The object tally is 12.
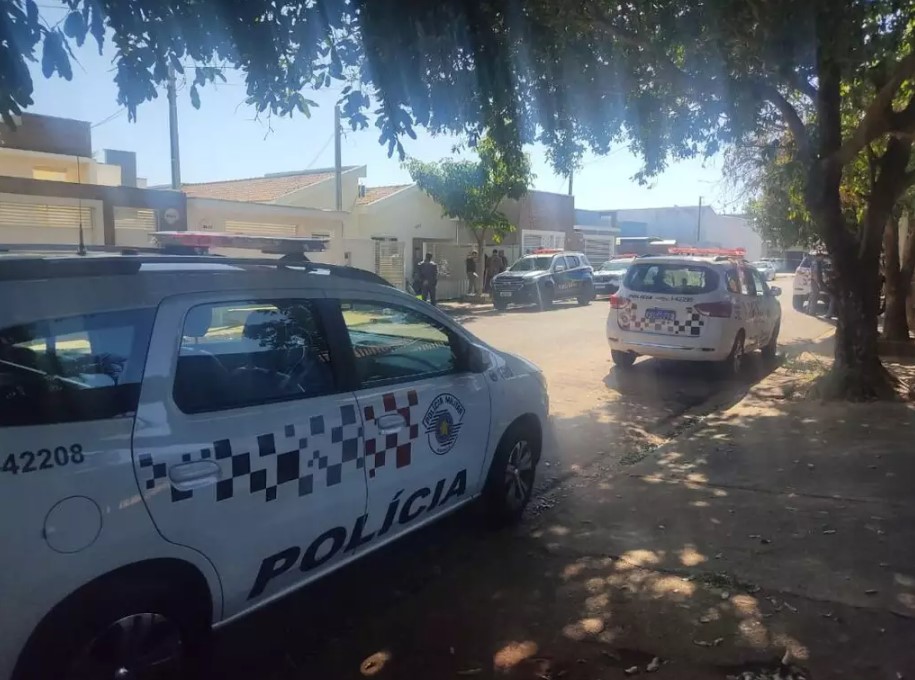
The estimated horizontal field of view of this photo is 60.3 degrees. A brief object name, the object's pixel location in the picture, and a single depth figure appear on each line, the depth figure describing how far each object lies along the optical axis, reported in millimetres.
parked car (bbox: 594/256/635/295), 27848
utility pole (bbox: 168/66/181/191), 18703
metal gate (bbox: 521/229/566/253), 33094
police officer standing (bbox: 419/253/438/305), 22703
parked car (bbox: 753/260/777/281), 47531
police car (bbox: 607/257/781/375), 10086
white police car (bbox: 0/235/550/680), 2402
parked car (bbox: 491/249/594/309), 23219
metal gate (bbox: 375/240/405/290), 25106
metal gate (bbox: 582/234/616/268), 42878
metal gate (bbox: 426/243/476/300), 27827
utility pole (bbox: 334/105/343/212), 25594
